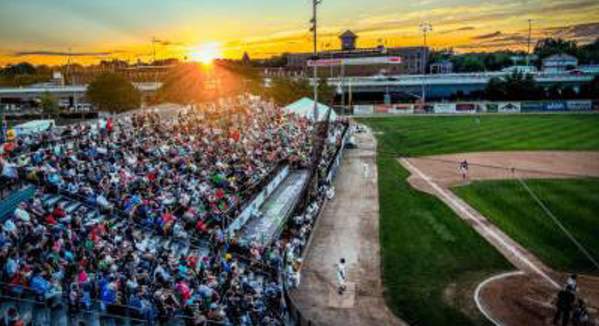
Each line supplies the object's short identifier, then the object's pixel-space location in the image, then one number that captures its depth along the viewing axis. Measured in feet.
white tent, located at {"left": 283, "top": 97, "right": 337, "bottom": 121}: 166.81
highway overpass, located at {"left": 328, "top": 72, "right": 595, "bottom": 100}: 310.45
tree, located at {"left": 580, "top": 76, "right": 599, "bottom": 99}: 263.49
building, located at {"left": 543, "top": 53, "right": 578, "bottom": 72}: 436.35
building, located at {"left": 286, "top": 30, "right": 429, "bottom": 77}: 419.13
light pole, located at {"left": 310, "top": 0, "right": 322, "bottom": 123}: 120.06
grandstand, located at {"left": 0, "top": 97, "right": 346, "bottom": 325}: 37.55
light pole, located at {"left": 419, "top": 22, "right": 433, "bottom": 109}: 428.15
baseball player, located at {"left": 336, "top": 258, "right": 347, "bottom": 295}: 54.08
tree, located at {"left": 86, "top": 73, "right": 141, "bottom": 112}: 195.11
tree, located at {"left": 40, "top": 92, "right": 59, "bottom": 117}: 189.86
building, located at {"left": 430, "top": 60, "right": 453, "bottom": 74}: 479.00
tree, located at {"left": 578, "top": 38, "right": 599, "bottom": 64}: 456.49
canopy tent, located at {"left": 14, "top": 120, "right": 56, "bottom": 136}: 92.92
